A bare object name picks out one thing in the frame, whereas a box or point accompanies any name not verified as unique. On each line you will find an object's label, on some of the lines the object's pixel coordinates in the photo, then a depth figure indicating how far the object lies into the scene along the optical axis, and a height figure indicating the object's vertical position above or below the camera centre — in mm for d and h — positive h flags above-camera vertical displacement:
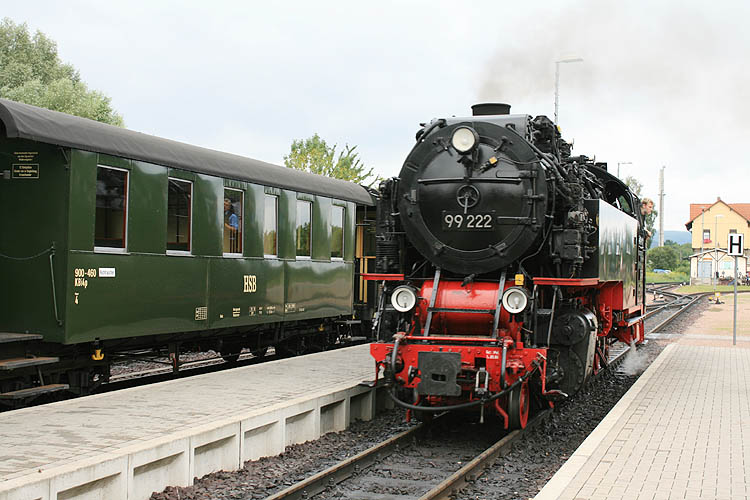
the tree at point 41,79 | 33031 +8227
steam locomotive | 7758 -39
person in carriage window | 10906 +501
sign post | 17594 +580
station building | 79000 +4919
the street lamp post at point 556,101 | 22466 +4918
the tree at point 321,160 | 38594 +5077
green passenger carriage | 8188 +120
